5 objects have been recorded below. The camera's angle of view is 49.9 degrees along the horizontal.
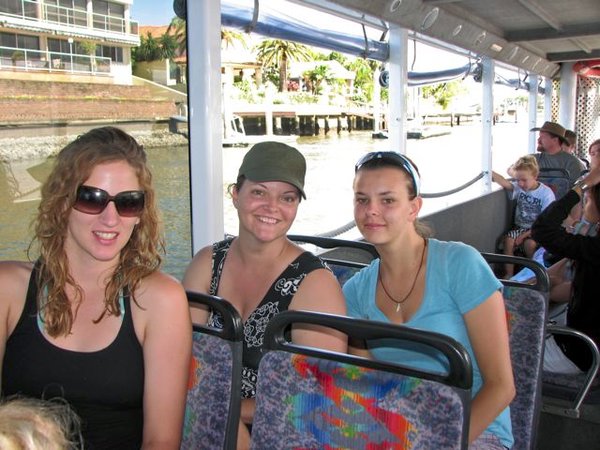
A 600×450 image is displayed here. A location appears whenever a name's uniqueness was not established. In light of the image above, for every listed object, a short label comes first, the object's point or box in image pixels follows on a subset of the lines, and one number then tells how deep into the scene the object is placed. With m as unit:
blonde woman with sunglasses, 1.53
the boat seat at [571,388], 2.53
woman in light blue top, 1.73
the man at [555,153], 6.93
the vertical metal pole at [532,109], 9.52
